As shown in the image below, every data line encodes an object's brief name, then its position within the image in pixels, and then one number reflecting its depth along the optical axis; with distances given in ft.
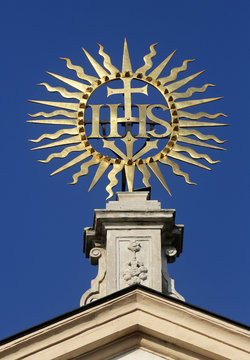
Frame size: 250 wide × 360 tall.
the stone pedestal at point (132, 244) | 62.34
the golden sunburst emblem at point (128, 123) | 65.51
